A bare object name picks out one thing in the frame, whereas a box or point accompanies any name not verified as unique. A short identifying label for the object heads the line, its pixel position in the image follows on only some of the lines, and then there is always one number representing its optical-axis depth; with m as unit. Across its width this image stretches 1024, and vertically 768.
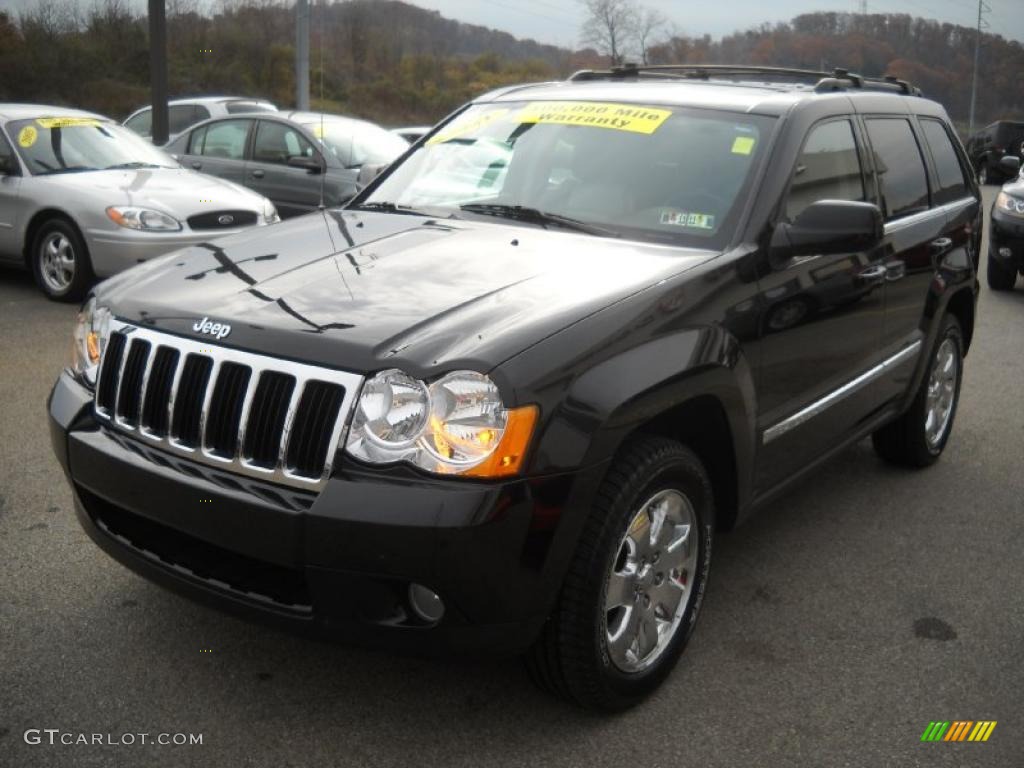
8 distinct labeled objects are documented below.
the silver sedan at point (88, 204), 8.36
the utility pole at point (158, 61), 13.22
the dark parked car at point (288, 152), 11.48
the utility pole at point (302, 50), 15.78
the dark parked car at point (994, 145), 30.22
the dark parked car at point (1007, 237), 10.59
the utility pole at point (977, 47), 45.66
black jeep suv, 2.55
